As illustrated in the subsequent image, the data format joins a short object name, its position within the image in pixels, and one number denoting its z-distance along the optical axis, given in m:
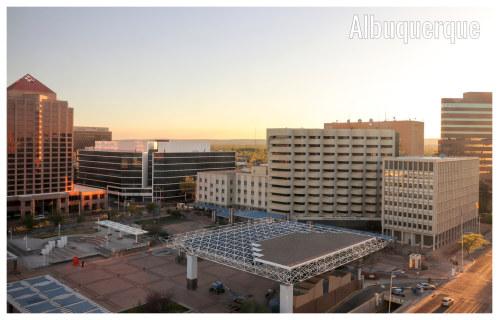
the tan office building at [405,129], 116.19
